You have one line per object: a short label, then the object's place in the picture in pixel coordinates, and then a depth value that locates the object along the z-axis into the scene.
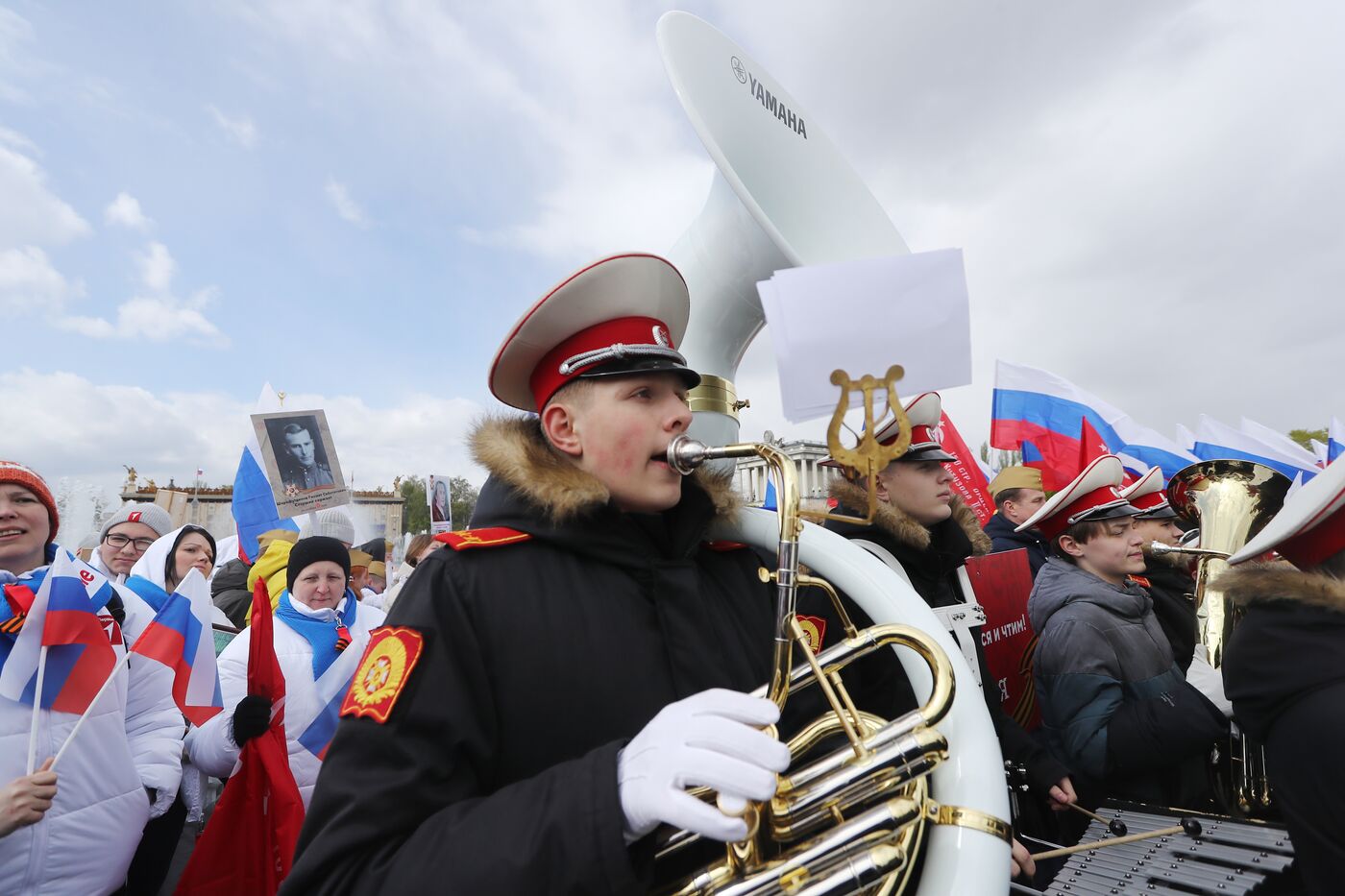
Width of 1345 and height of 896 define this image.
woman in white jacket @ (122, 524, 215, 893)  3.67
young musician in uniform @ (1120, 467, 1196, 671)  4.67
